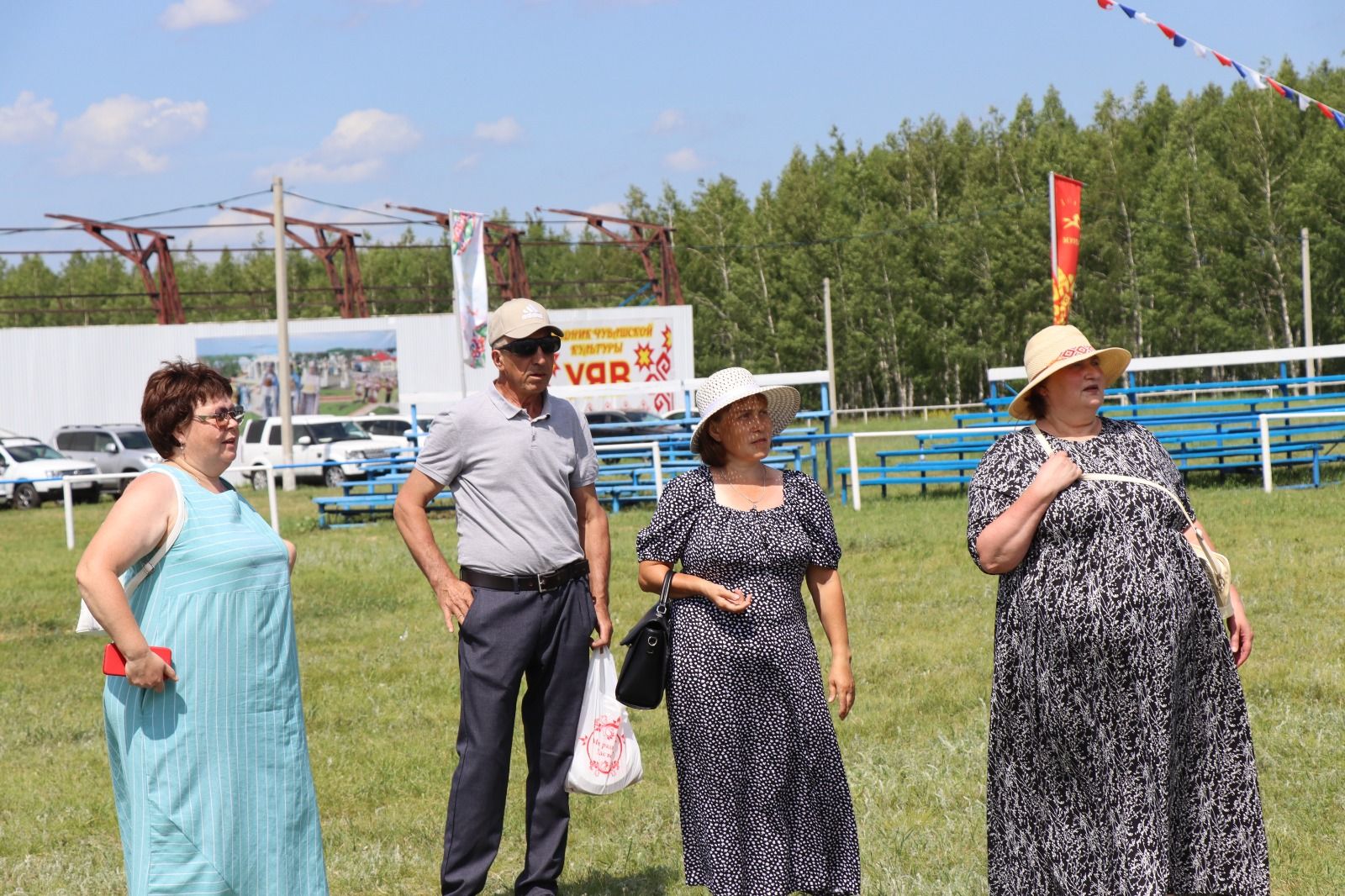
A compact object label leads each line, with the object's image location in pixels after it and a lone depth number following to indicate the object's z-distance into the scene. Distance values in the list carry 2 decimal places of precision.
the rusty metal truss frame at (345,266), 43.88
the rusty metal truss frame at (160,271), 41.81
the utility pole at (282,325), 30.78
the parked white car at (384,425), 35.84
